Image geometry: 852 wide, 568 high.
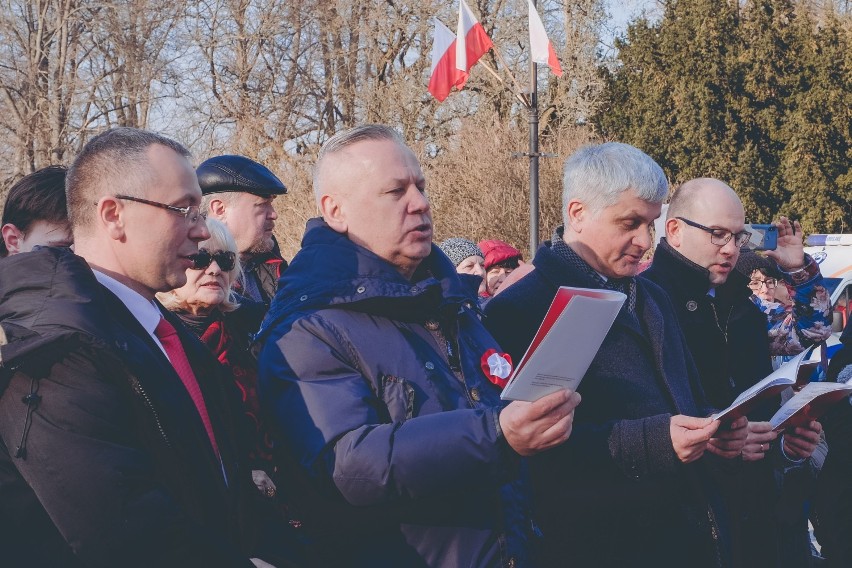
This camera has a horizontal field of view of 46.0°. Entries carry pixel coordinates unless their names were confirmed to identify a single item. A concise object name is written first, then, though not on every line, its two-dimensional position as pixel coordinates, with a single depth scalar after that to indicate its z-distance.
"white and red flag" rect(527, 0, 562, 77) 14.23
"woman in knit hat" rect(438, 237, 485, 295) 7.29
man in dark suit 1.87
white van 10.58
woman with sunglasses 3.20
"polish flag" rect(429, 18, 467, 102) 14.43
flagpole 14.68
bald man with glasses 3.67
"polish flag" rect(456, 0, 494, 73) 14.52
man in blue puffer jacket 2.23
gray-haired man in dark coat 2.84
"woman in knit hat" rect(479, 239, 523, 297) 8.07
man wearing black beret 4.44
